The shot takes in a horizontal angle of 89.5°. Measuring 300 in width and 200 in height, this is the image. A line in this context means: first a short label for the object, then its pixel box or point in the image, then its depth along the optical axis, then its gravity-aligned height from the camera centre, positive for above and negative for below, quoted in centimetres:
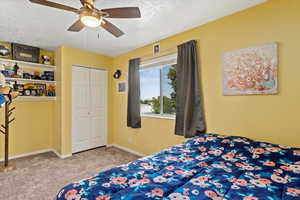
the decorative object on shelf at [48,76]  345 +51
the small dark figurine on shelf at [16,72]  306 +52
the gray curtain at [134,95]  333 +5
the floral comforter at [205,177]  91 -58
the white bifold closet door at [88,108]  349 -25
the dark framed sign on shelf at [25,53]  308 +95
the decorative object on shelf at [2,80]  234 +27
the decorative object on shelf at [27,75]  321 +48
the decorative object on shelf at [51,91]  348 +16
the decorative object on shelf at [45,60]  345 +87
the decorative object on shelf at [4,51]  297 +92
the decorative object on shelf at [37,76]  333 +49
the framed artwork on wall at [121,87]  371 +27
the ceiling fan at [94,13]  143 +86
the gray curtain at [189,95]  235 +5
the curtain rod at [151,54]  277 +91
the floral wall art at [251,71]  174 +35
